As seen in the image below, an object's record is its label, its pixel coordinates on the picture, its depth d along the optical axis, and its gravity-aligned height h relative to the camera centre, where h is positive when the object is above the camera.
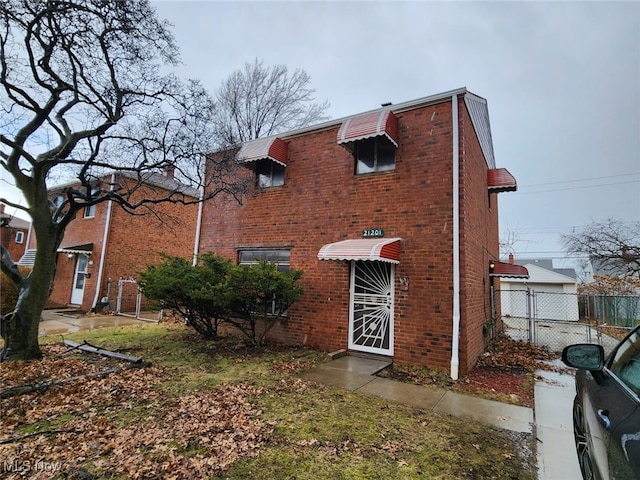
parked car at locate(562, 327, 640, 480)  1.56 -0.71
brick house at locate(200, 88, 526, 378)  7.23 +1.46
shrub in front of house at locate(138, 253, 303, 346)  7.78 -0.33
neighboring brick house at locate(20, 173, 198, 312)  15.78 +1.08
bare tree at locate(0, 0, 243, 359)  6.61 +3.90
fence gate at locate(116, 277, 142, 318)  15.57 -1.27
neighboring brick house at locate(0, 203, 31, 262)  25.80 +2.34
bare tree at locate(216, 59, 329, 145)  22.66 +12.90
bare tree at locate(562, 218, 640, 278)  20.00 +3.15
